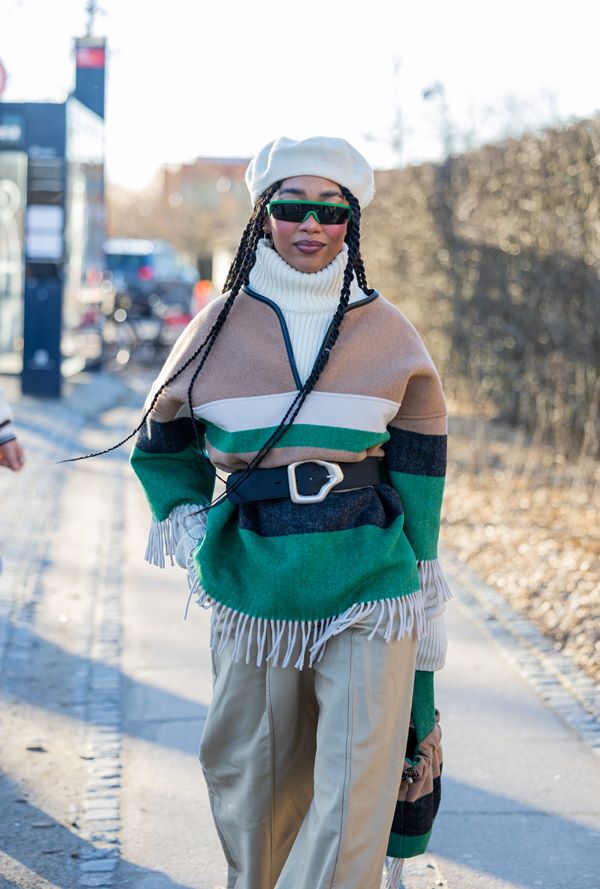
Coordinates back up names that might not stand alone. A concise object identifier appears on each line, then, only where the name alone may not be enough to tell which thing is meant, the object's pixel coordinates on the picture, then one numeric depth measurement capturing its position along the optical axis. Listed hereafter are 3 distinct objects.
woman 5.74
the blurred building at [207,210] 92.09
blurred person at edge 9.16
